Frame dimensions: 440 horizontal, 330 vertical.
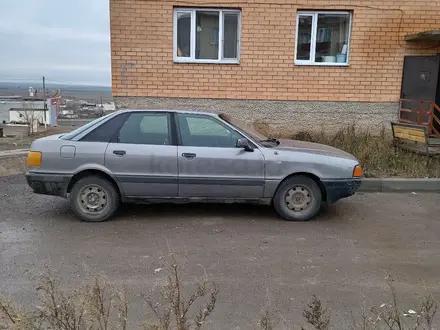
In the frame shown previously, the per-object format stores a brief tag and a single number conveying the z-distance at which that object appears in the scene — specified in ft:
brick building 28.68
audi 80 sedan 16.03
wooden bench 24.43
